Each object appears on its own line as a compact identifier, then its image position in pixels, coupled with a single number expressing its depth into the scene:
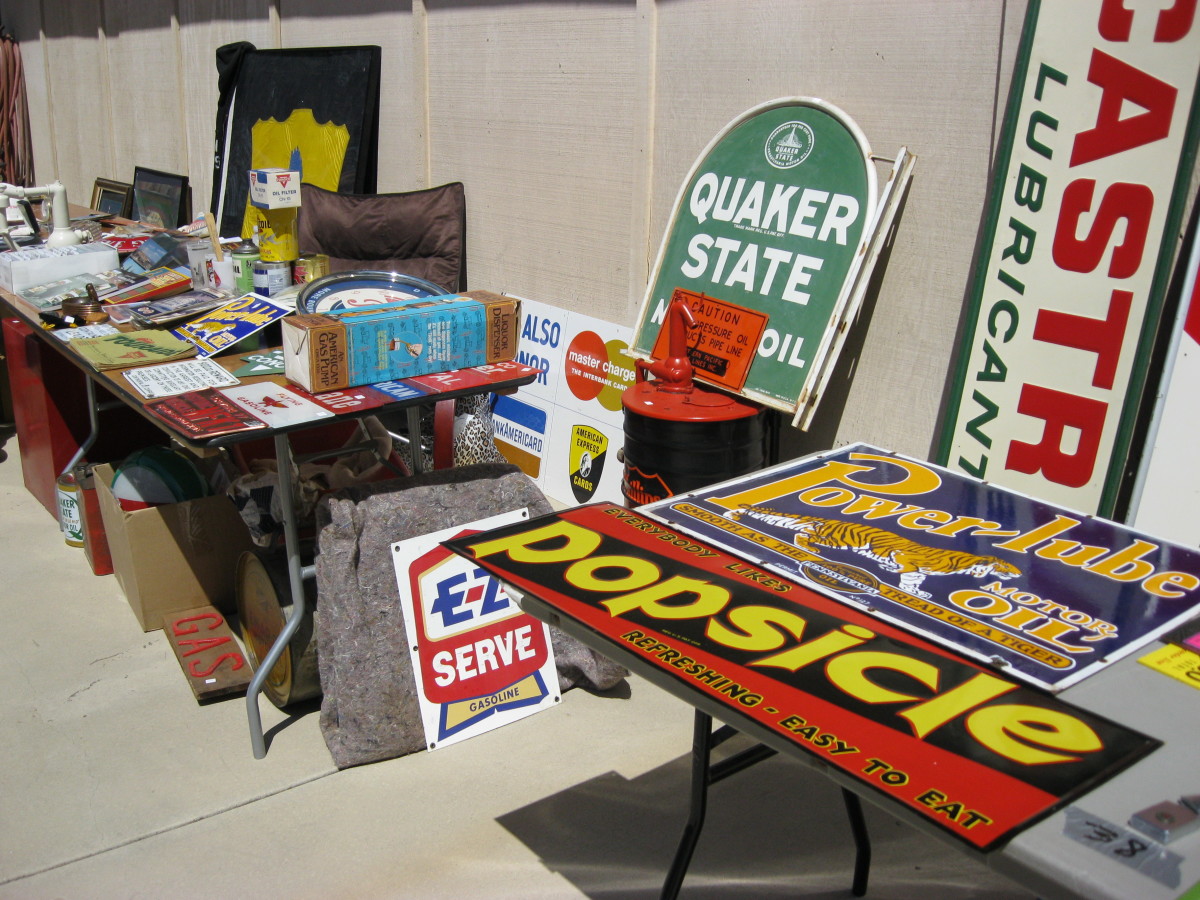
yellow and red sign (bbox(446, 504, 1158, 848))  1.18
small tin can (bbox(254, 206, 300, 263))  3.63
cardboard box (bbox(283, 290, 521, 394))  2.70
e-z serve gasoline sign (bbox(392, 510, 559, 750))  2.78
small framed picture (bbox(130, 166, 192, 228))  7.17
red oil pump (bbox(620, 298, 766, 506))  3.04
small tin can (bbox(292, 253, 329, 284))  3.70
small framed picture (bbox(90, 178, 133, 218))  7.63
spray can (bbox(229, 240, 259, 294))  3.65
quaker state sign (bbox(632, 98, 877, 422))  2.96
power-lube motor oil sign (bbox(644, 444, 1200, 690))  1.47
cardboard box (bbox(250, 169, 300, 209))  3.87
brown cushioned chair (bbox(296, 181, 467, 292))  4.69
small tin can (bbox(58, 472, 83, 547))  3.98
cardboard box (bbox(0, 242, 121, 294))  3.85
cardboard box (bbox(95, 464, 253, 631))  3.38
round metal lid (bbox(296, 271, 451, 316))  3.24
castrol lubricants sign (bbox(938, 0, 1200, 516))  2.35
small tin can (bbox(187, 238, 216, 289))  3.73
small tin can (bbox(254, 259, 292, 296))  3.59
